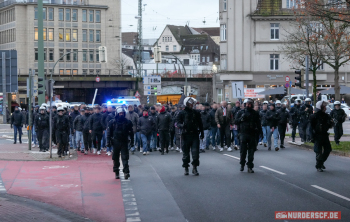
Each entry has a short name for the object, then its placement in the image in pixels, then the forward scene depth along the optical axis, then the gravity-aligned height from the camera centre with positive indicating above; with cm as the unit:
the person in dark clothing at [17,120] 2716 -96
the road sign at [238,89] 2834 +50
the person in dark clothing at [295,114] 2295 -62
